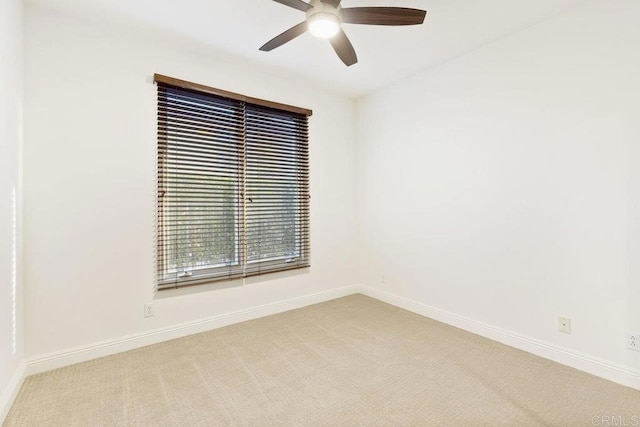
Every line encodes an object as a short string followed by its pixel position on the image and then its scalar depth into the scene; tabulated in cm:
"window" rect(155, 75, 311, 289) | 268
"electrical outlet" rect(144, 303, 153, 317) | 257
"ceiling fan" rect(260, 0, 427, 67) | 178
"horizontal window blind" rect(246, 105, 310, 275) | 317
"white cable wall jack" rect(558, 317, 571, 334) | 223
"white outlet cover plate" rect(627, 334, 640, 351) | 193
